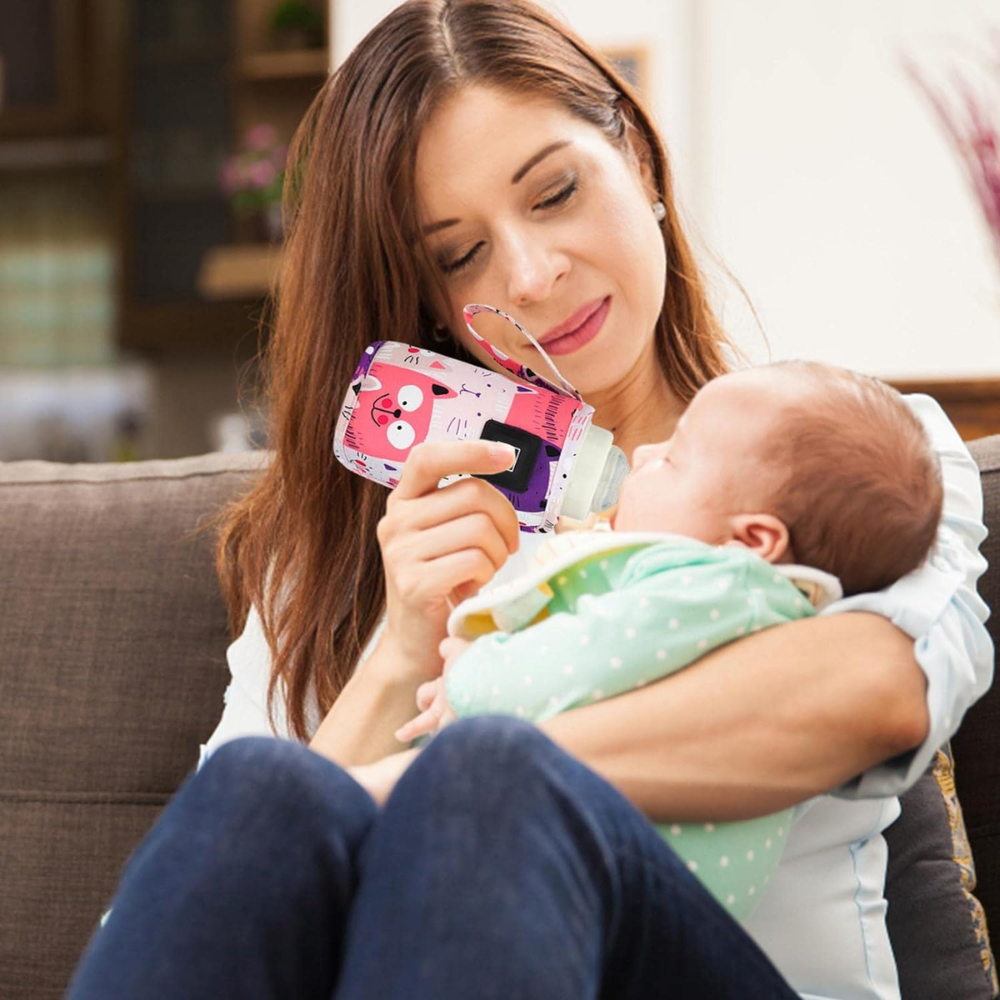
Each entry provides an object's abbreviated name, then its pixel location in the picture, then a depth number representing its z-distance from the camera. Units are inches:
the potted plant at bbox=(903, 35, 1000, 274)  65.8
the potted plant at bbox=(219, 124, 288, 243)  156.8
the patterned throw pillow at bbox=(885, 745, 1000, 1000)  46.5
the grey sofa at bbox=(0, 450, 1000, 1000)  52.7
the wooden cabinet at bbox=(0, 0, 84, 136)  180.4
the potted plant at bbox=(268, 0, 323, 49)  166.7
